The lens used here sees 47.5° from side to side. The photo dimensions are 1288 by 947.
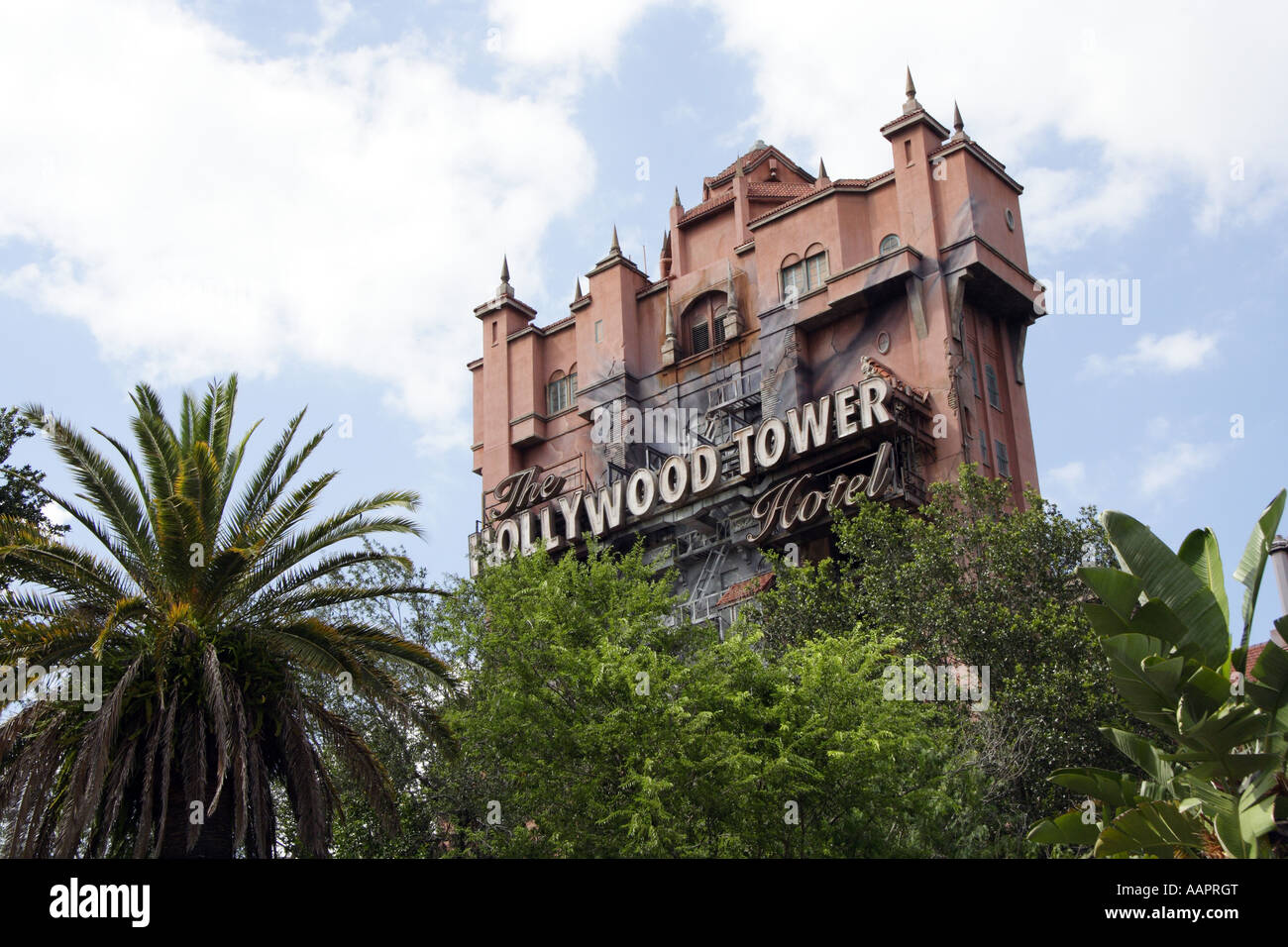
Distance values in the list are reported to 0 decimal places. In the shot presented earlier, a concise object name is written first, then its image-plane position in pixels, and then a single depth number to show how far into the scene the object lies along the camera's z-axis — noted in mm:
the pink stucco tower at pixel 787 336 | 40344
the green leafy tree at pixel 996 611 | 28188
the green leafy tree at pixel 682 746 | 22203
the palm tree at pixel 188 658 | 19844
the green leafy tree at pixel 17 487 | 29297
